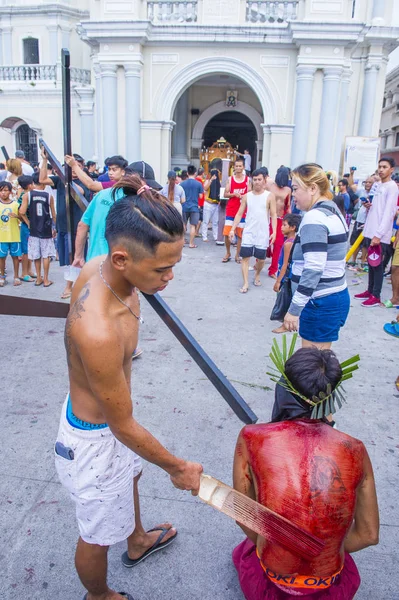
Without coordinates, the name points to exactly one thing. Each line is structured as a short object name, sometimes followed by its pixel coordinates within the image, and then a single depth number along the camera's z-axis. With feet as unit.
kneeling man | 4.77
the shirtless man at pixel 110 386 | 4.51
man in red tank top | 26.89
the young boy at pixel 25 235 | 21.01
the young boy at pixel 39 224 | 20.74
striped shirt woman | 9.56
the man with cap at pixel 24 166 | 28.77
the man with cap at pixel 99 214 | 12.56
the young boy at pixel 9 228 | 21.11
